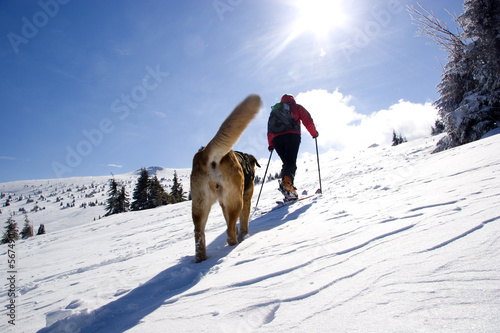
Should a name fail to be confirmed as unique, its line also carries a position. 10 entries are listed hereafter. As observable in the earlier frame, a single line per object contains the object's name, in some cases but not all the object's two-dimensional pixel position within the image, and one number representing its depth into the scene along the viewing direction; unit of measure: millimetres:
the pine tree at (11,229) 33881
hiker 7016
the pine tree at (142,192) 36312
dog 2953
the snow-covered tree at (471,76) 9766
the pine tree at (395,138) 54875
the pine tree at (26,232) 42625
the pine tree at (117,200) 37938
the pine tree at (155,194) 35094
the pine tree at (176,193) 39625
